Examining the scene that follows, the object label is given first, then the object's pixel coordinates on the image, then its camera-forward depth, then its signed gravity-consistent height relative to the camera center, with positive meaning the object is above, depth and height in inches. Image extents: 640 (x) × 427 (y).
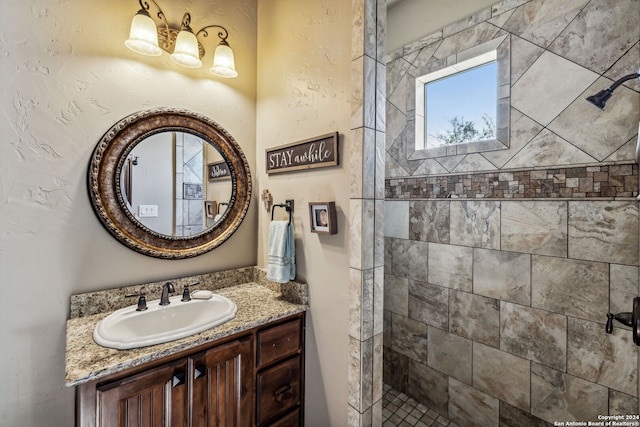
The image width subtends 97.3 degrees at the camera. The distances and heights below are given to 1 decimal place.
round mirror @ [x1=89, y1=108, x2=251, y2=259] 58.4 +6.4
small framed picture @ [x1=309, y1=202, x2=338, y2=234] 56.6 -1.3
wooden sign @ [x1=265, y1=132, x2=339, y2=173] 57.6 +12.8
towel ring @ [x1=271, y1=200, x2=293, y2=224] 67.7 +1.1
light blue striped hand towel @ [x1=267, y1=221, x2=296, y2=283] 63.7 -10.2
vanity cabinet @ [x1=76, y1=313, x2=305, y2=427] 41.1 -30.2
